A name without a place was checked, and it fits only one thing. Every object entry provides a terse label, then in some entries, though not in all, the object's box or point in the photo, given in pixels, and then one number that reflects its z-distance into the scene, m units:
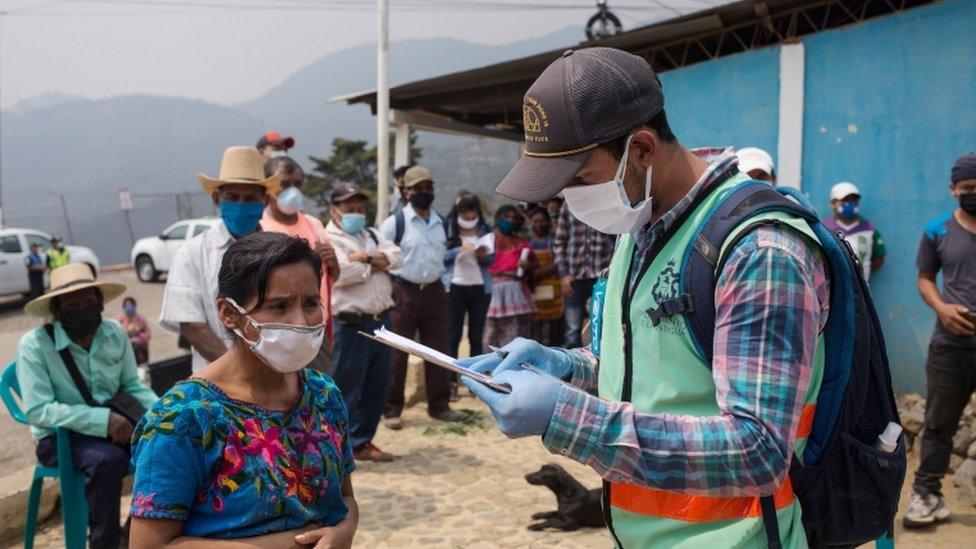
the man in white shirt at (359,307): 5.46
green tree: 33.88
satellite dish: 12.93
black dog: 4.48
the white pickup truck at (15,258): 17.44
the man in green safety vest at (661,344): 1.33
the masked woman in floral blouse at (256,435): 1.89
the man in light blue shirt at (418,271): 6.51
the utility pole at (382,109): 12.41
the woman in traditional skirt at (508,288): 7.68
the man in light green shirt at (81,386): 3.75
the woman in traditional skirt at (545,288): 8.12
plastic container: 1.56
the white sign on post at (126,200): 26.38
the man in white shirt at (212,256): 3.88
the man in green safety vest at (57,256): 17.29
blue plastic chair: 3.79
